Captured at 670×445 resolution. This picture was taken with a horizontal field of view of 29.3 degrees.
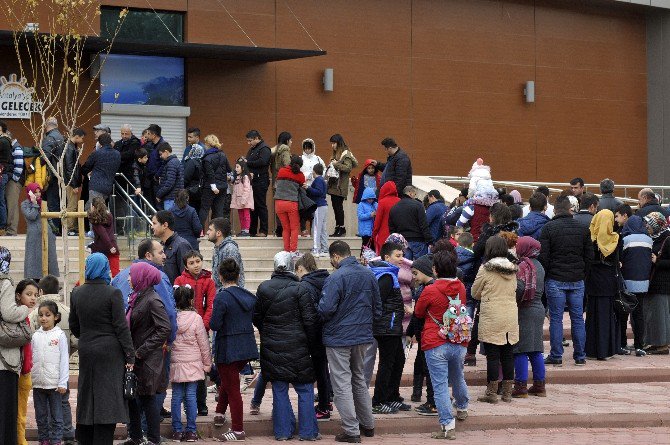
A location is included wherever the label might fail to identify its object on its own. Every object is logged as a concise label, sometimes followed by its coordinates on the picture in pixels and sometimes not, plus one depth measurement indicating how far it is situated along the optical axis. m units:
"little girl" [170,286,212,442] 12.19
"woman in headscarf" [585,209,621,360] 16.53
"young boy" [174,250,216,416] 13.15
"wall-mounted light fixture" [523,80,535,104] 30.97
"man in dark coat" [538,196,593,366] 15.70
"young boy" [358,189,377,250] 21.45
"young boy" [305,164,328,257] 21.14
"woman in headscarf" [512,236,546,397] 14.10
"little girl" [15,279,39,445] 11.38
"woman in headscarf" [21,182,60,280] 18.19
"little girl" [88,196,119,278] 17.31
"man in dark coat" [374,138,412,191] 20.14
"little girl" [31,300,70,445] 11.60
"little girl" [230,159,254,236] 22.23
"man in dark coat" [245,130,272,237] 21.94
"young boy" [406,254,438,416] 13.26
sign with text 23.92
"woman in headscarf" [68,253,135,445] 11.01
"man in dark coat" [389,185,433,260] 18.27
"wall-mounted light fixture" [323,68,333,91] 27.80
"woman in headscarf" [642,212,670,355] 17.20
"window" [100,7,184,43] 25.17
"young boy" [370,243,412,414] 13.20
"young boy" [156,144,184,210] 20.25
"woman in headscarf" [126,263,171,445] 11.63
